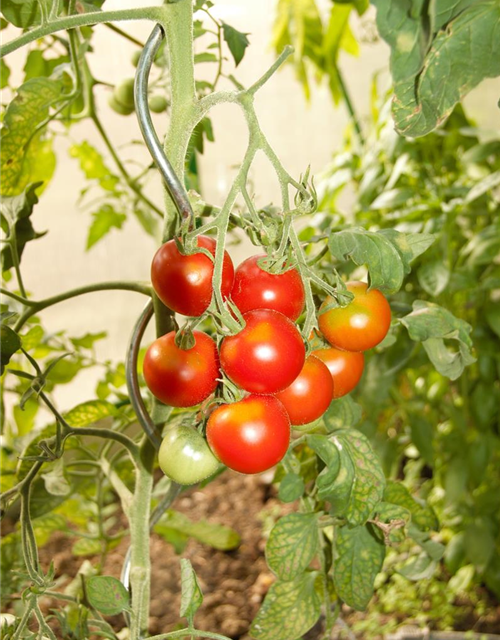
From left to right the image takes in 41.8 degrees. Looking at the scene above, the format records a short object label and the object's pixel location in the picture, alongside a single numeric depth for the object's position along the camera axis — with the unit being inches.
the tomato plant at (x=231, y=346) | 13.3
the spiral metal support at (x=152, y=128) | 13.1
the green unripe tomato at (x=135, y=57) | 29.0
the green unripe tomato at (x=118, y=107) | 29.0
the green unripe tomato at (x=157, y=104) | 29.5
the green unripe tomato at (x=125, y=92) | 27.6
